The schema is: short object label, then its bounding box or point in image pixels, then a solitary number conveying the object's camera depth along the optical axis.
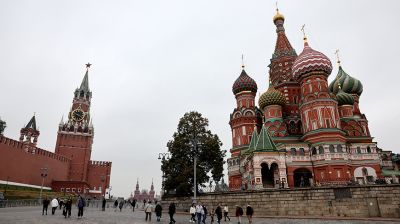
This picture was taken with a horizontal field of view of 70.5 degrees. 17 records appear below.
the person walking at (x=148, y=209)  18.31
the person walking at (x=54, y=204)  20.21
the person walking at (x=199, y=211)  16.37
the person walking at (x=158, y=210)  17.56
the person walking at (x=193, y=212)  18.08
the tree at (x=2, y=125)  66.82
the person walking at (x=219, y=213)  16.89
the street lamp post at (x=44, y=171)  50.76
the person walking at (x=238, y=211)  16.88
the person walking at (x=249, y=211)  16.06
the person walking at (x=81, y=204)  17.51
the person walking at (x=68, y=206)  17.53
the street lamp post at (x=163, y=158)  31.30
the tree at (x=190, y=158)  32.66
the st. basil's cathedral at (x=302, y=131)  32.97
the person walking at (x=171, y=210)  15.84
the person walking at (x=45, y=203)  19.95
